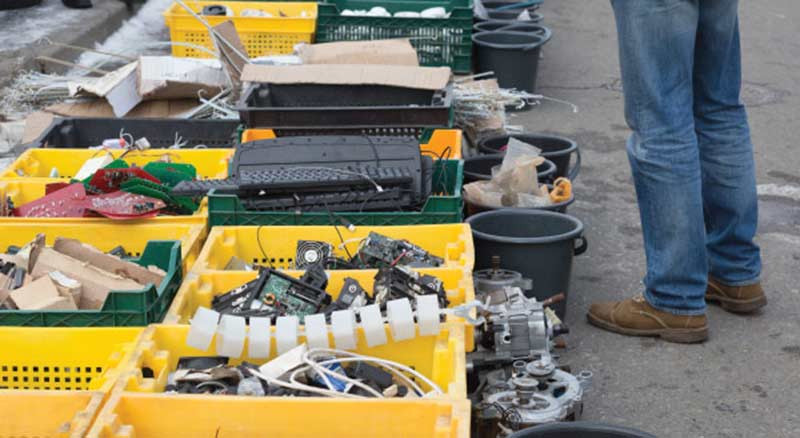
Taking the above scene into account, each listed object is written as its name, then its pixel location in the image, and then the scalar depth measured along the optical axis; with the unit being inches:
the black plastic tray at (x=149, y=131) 167.8
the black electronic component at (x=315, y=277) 109.4
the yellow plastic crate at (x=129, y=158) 151.9
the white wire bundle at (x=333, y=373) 89.3
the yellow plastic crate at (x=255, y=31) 231.3
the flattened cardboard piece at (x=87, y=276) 109.8
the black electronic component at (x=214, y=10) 242.4
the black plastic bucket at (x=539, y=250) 136.5
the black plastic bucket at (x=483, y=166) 170.2
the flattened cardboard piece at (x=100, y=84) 190.8
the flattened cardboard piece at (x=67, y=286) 107.5
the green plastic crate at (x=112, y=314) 98.9
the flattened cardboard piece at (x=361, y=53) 198.1
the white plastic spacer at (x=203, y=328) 94.0
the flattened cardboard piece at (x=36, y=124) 179.6
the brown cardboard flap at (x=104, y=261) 113.1
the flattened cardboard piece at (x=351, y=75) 172.2
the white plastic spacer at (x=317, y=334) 95.1
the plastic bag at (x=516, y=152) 158.4
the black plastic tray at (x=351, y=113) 158.2
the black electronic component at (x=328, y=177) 127.3
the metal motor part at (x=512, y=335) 112.5
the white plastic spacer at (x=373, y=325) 96.0
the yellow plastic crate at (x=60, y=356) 98.3
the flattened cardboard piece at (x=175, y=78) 191.9
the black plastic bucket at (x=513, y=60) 269.7
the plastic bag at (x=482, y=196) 154.6
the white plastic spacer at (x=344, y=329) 95.3
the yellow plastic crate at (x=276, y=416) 83.4
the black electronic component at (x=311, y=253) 121.4
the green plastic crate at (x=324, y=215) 125.9
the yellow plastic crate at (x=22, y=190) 137.1
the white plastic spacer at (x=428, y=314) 96.5
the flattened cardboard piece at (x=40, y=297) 104.9
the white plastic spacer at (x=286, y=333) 95.5
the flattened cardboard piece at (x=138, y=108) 191.0
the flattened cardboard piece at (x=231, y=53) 204.1
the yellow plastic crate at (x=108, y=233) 123.3
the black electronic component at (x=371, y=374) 95.1
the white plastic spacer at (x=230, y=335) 94.7
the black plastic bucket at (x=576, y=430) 90.0
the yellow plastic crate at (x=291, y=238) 122.9
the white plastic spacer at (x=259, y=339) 95.2
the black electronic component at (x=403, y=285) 106.3
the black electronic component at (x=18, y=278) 110.4
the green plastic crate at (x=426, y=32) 235.9
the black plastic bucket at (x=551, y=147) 180.5
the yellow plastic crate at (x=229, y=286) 108.0
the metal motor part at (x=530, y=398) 103.7
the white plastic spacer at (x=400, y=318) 95.8
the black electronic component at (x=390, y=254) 117.7
